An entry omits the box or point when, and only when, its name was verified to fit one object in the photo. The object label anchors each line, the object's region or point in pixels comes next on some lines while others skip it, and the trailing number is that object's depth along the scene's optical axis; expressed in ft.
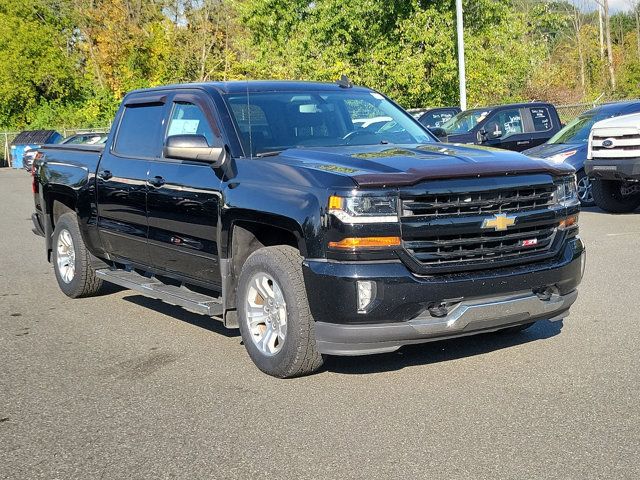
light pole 94.17
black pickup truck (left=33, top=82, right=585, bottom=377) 17.49
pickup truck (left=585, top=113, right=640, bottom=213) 44.11
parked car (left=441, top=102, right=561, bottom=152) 65.98
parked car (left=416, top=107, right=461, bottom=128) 83.02
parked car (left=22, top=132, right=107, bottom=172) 82.95
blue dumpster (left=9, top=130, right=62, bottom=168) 137.23
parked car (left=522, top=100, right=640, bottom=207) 51.96
